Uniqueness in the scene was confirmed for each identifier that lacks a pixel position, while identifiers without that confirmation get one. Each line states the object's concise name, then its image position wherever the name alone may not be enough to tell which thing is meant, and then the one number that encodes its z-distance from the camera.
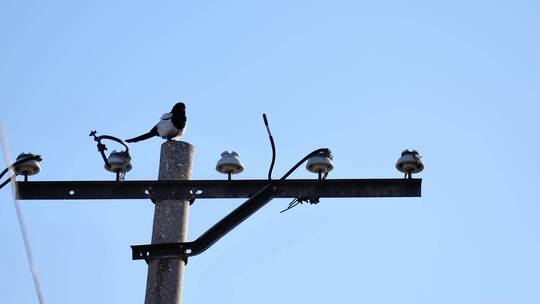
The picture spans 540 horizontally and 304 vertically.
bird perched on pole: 16.73
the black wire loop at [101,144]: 16.85
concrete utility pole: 14.70
